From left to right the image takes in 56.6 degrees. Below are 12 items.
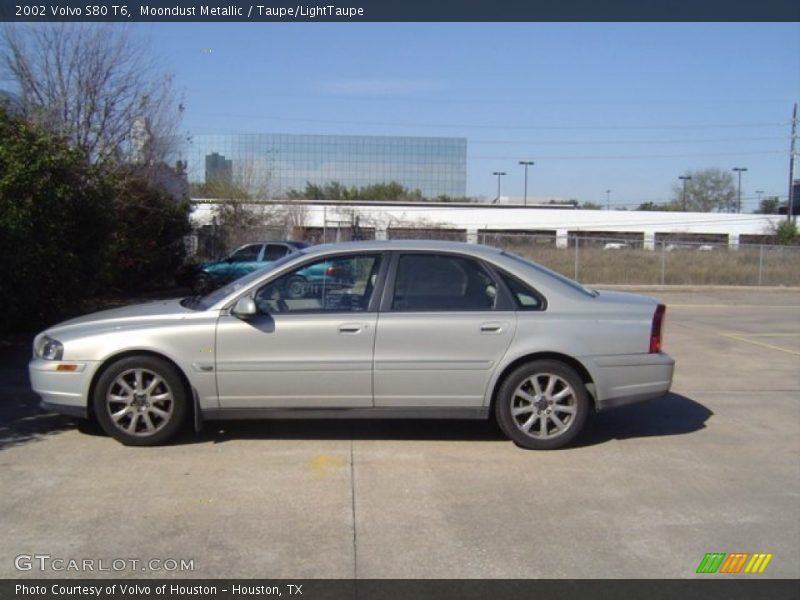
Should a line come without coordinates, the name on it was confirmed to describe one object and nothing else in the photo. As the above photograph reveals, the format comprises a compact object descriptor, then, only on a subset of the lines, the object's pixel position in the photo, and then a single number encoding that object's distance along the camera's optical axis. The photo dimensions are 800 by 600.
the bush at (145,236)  16.80
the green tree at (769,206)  84.75
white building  56.19
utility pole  50.28
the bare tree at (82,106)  15.63
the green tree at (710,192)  85.19
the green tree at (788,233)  48.81
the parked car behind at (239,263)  19.17
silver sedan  5.75
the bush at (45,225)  9.30
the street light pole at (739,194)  85.75
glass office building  84.19
